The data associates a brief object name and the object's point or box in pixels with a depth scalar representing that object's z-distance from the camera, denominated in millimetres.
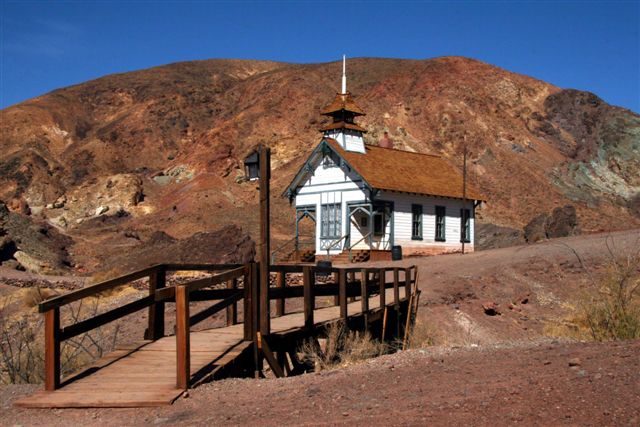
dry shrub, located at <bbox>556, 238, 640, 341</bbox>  9344
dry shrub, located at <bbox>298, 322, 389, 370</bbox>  10719
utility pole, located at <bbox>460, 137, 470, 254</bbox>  33500
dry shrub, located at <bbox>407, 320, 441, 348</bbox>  13578
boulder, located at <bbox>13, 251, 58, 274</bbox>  33625
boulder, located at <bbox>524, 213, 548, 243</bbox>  39469
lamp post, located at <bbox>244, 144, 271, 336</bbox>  9305
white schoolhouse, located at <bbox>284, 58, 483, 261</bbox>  30359
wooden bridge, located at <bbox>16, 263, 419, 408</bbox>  7285
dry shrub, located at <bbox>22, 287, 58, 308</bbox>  20250
